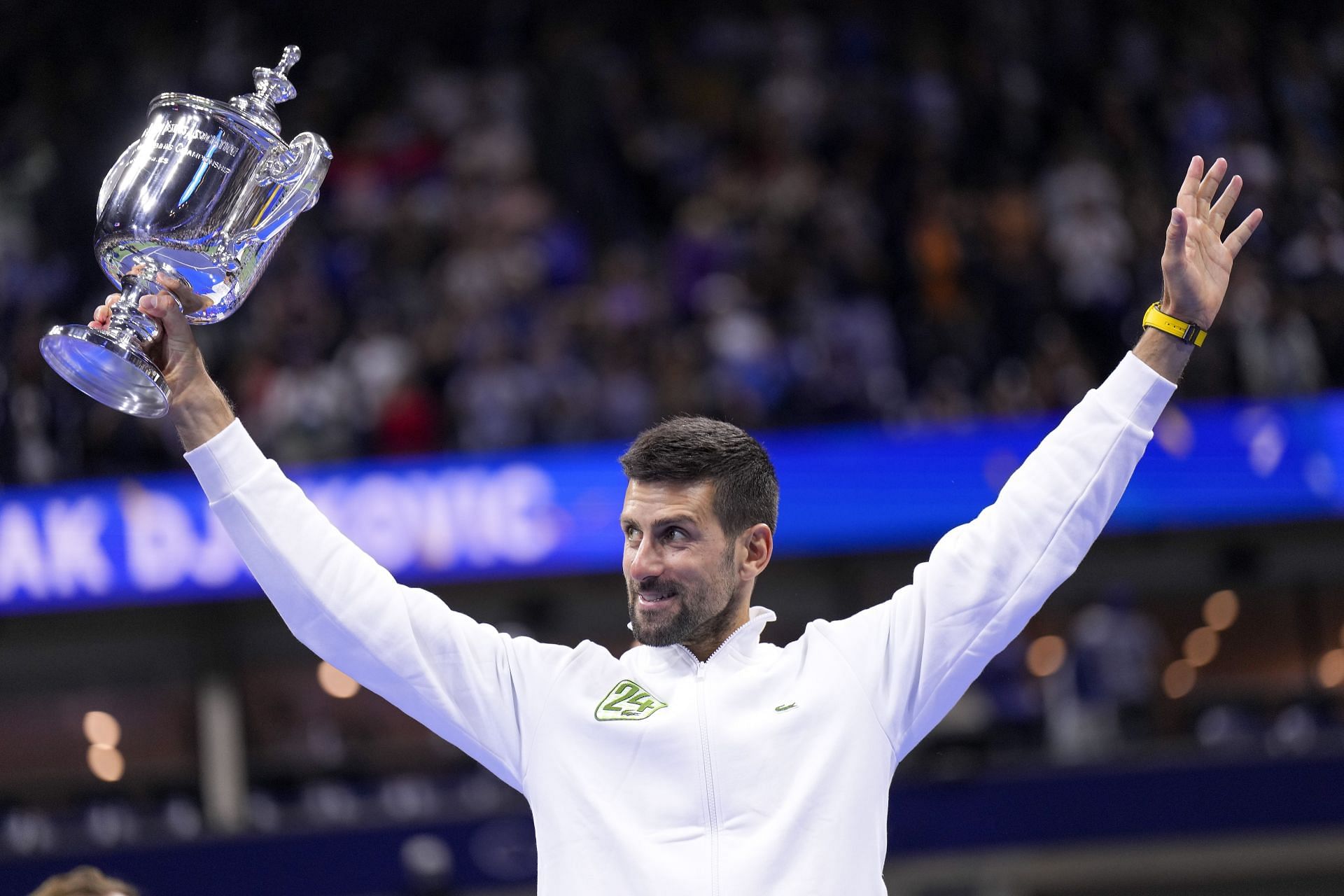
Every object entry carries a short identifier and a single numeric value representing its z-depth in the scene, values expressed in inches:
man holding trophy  206.2
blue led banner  773.3
